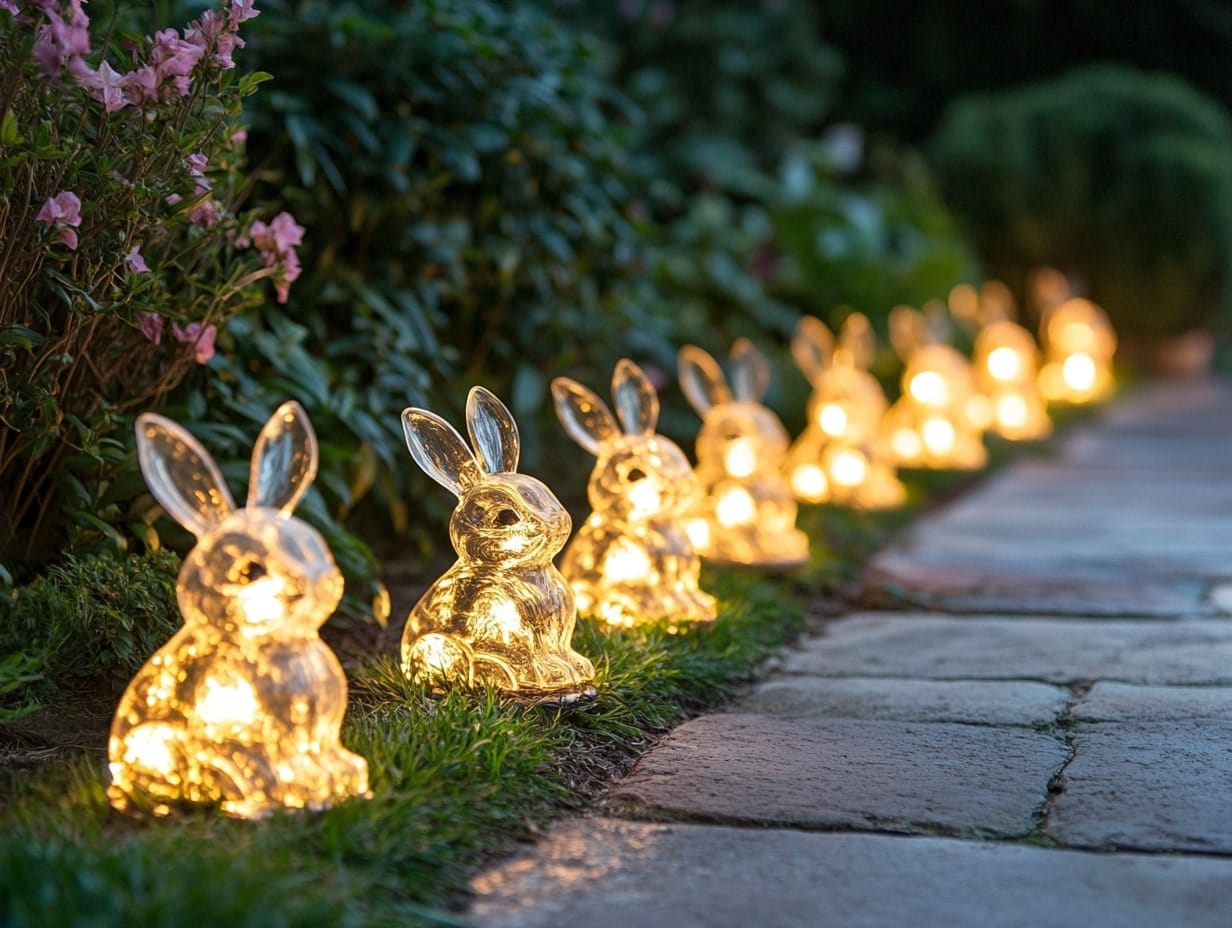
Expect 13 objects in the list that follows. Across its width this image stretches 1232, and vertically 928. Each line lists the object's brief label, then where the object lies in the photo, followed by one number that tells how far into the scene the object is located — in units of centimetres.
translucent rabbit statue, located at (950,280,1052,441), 993
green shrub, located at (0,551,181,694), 331
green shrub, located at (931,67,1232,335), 1408
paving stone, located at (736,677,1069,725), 356
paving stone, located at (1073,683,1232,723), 351
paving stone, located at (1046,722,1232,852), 271
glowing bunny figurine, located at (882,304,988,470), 820
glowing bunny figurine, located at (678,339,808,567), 506
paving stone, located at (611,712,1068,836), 282
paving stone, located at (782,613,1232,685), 400
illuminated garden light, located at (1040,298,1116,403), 1221
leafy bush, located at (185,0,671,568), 448
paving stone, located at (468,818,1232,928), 233
